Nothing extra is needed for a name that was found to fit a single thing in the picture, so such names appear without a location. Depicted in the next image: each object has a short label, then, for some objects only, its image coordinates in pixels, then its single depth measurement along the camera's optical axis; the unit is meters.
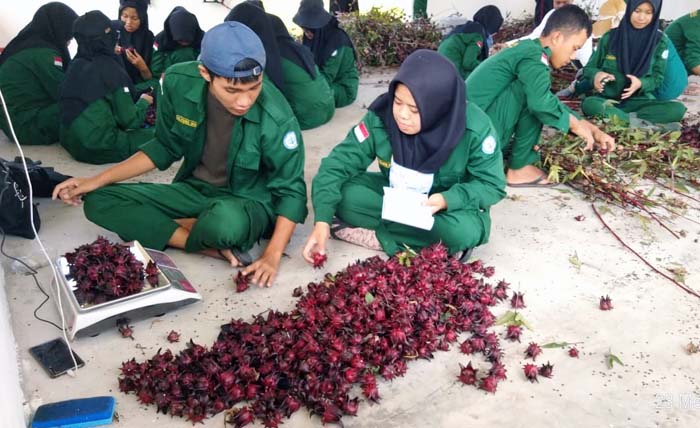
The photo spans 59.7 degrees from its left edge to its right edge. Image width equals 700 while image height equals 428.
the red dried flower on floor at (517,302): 2.61
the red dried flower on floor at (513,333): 2.41
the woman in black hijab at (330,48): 5.19
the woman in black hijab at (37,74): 4.12
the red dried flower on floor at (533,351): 2.30
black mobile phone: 2.18
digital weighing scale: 2.27
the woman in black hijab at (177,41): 4.87
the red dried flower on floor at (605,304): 2.62
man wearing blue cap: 2.78
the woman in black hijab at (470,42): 5.68
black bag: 2.93
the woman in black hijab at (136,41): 5.19
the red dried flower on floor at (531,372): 2.18
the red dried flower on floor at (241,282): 2.65
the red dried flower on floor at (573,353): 2.33
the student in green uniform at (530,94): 3.60
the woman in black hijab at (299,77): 4.54
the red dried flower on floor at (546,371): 2.20
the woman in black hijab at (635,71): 4.84
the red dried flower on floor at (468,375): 2.16
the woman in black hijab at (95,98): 3.76
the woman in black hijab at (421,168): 2.65
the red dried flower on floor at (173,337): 2.34
